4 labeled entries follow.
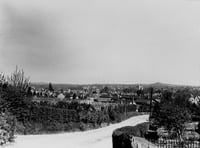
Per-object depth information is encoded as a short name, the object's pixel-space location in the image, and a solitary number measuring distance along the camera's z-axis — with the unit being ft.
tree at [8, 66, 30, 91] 112.47
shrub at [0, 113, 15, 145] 63.44
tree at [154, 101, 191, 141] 67.97
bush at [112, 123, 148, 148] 43.06
